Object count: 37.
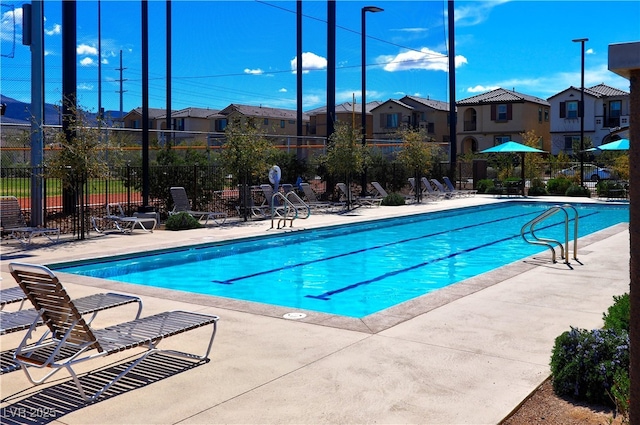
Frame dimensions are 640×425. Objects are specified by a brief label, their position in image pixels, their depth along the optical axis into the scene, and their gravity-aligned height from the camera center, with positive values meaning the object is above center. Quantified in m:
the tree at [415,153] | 25.20 +1.45
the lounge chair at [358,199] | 23.50 -0.29
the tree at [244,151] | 17.81 +1.08
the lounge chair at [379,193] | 24.48 -0.07
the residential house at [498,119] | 57.88 +6.51
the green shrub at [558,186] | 29.52 +0.23
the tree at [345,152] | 21.50 +1.27
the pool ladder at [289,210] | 16.77 -0.57
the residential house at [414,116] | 64.88 +7.44
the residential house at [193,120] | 71.12 +7.77
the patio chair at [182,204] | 16.91 -0.33
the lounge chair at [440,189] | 27.34 +0.09
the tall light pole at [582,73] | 30.42 +5.74
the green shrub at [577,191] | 28.13 +0.00
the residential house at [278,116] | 72.04 +8.58
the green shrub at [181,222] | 15.99 -0.74
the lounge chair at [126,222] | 15.35 -0.74
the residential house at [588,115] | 58.38 +6.85
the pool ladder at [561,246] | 10.79 -0.88
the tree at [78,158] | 13.47 +0.68
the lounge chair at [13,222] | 13.16 -0.62
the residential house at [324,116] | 71.75 +8.48
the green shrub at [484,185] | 31.27 +0.29
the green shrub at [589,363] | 4.44 -1.18
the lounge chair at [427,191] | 26.67 +0.01
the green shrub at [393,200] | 24.22 -0.32
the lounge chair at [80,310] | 5.17 -1.02
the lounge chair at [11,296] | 6.11 -0.98
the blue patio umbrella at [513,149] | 27.80 +1.78
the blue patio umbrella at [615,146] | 23.42 +1.64
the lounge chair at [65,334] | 4.58 -1.09
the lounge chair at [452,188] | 29.41 +0.14
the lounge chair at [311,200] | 21.02 -0.29
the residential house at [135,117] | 77.25 +8.82
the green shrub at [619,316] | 5.22 -1.01
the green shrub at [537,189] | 29.80 +0.09
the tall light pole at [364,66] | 25.97 +5.23
